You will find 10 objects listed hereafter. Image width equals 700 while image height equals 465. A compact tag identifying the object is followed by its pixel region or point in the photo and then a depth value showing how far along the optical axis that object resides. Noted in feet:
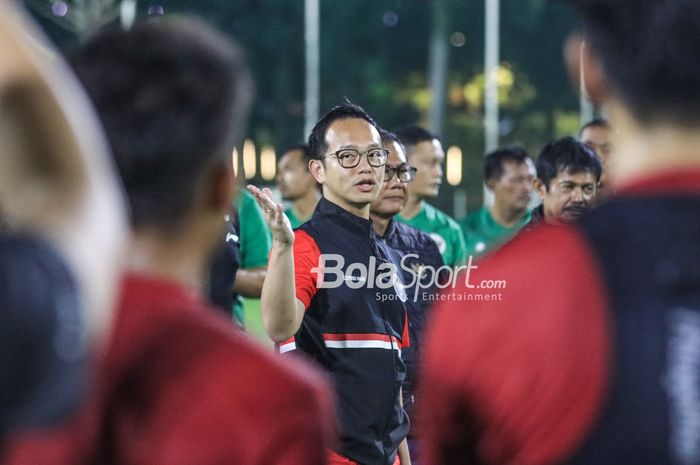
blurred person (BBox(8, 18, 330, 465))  9.02
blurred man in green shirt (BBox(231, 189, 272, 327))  36.63
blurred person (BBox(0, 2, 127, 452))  6.23
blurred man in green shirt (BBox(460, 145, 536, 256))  51.60
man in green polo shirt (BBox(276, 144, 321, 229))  54.08
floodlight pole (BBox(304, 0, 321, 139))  159.22
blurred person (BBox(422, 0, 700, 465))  8.96
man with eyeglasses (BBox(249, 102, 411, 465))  25.85
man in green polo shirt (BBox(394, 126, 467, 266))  42.42
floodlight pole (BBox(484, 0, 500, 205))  166.40
